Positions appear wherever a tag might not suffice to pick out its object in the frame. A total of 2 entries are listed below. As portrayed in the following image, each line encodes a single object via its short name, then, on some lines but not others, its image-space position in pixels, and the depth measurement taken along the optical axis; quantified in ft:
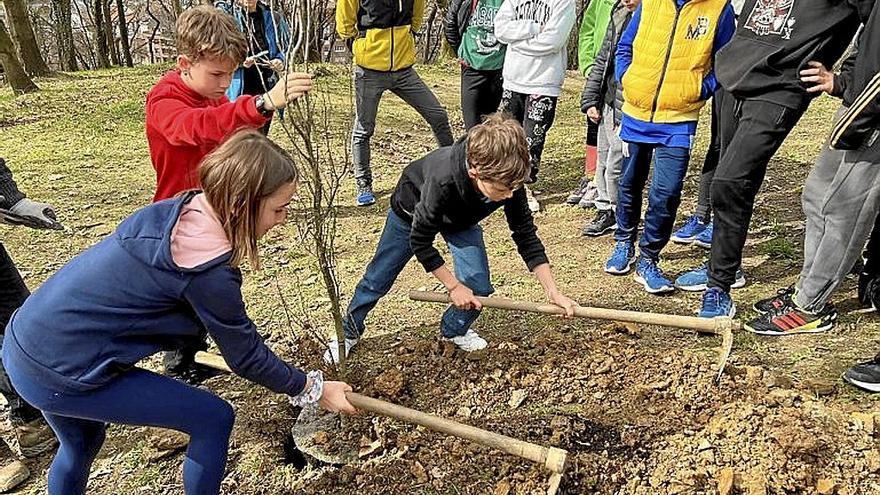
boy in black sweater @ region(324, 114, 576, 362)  8.82
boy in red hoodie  8.81
